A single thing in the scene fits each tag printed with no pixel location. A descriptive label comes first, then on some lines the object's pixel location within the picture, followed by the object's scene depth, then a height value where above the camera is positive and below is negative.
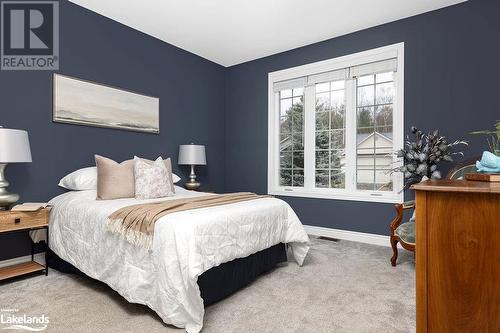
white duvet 1.74 -0.59
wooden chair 2.53 -0.58
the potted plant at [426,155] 2.99 +0.13
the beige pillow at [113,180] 2.75 -0.13
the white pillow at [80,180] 2.92 -0.14
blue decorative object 1.27 +0.02
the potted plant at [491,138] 2.89 +0.30
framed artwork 3.09 +0.74
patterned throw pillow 2.85 -0.15
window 3.66 +0.58
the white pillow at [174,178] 3.68 -0.16
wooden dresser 1.03 -0.35
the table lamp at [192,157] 4.13 +0.14
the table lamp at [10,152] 2.34 +0.12
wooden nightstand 2.34 -0.51
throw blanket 1.87 -0.36
